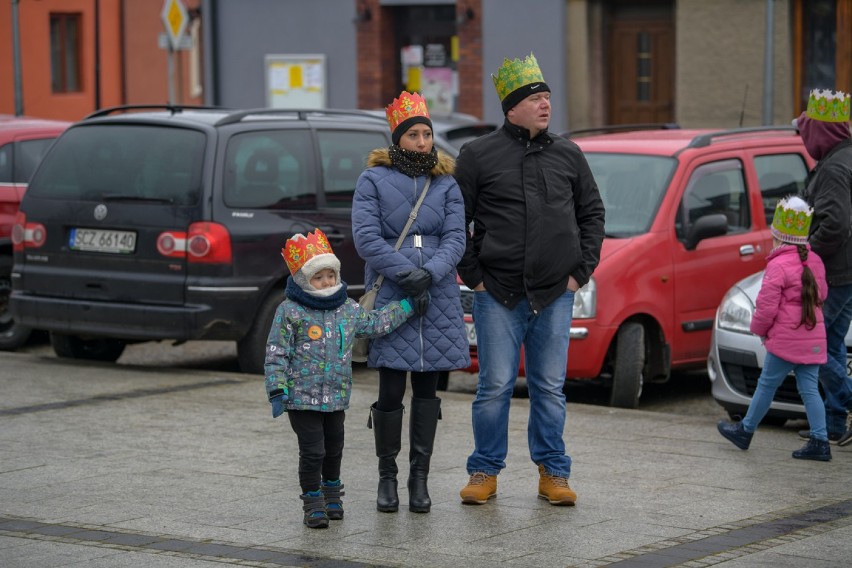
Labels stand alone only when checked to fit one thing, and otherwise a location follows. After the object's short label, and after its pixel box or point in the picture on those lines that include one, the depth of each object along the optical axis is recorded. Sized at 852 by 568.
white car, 18.34
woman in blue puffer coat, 13.77
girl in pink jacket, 16.36
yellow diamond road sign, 39.41
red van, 20.00
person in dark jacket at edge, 17.09
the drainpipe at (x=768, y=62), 34.44
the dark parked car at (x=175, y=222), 21.22
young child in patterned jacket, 13.30
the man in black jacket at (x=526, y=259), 14.10
